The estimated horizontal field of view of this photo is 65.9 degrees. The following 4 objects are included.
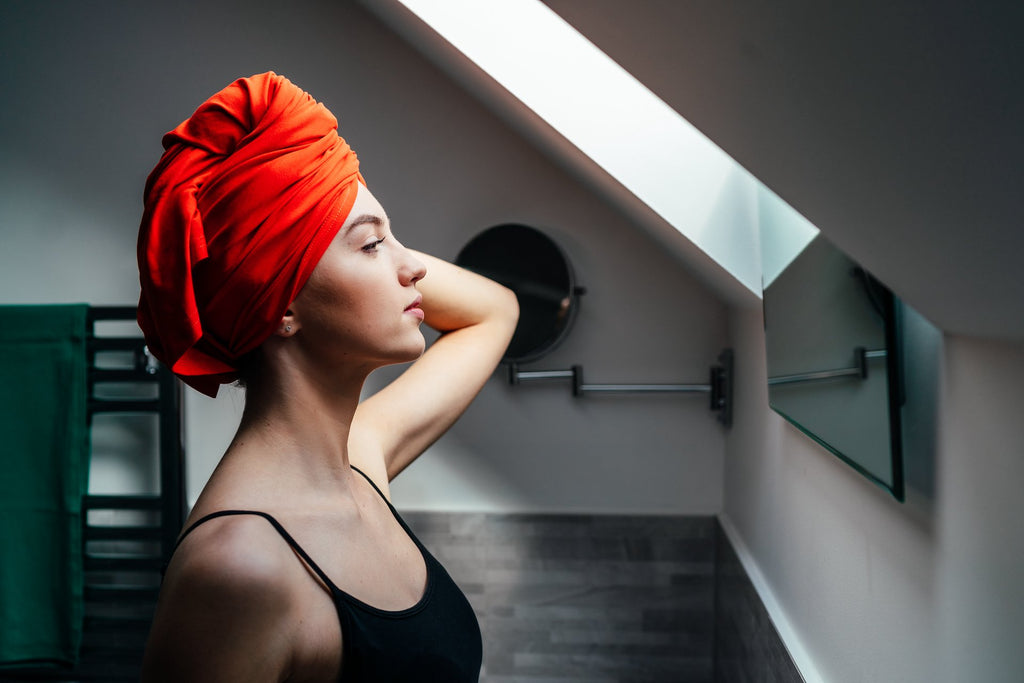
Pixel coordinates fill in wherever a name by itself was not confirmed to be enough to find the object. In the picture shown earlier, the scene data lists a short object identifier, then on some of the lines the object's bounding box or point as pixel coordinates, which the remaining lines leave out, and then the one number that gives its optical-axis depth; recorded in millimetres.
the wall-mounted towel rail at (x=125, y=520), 2408
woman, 763
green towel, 2375
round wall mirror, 2309
